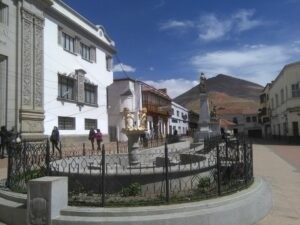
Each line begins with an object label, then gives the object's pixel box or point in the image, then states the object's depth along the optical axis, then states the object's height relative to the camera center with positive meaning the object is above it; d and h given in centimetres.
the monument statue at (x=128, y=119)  590 +26
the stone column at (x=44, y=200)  356 -109
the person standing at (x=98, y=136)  1425 -42
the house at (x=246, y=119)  5385 +188
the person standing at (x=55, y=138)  1169 -41
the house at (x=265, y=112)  3785 +248
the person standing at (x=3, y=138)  1067 -33
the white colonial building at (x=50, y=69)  1223 +389
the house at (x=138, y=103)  2110 +291
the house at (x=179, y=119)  3854 +150
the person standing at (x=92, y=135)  1453 -35
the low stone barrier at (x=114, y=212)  349 -131
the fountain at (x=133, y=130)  591 -4
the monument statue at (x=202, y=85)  1637 +305
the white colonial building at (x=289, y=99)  2378 +303
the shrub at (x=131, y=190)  415 -112
